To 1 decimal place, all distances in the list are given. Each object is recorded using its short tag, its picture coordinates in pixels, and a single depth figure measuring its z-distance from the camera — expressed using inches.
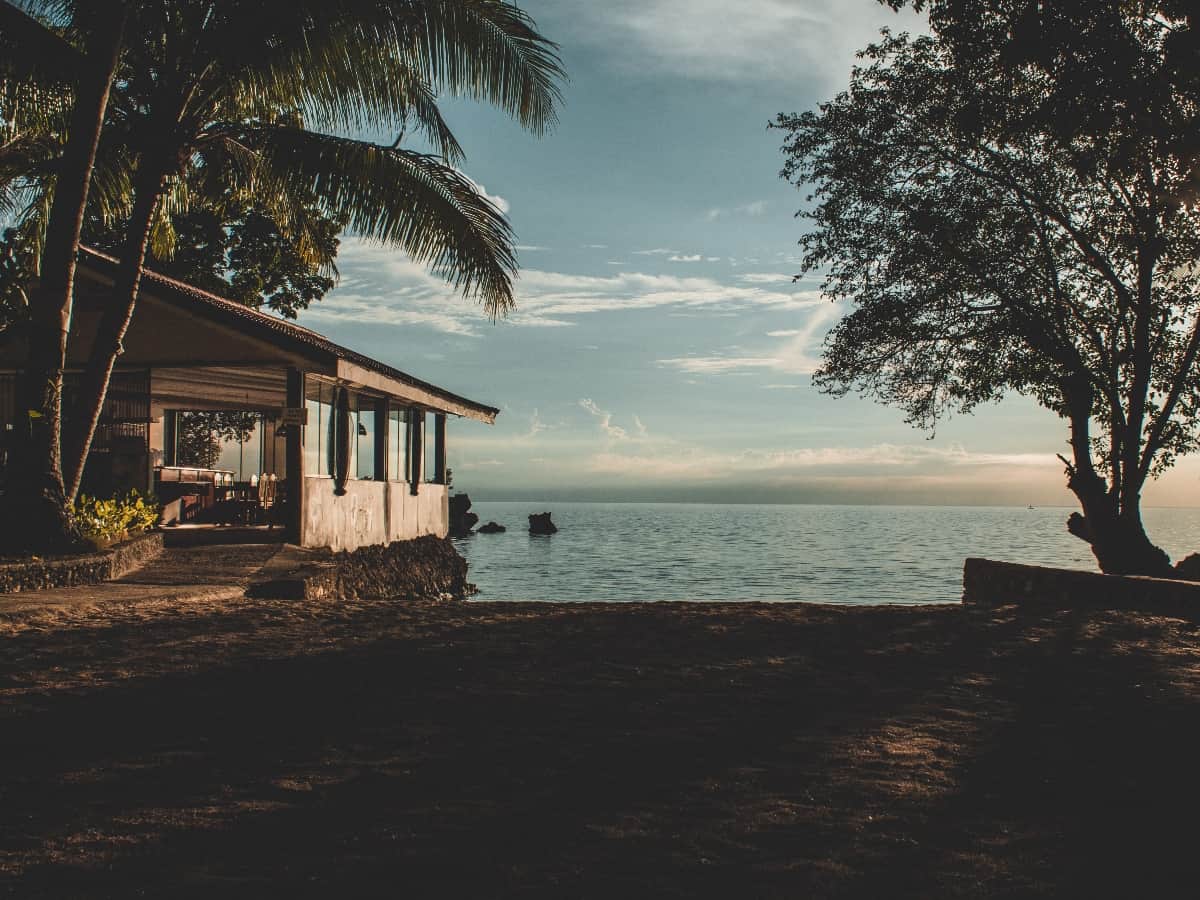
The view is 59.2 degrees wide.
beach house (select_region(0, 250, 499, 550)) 641.0
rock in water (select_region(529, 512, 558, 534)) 3777.1
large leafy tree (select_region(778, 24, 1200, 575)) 729.6
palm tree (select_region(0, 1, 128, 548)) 479.5
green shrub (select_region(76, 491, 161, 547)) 547.8
